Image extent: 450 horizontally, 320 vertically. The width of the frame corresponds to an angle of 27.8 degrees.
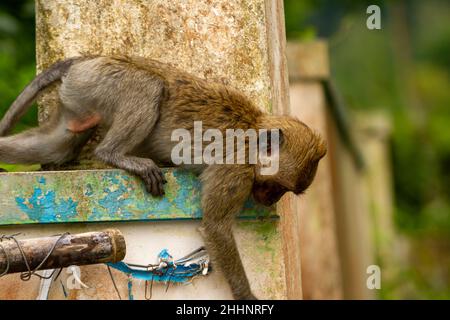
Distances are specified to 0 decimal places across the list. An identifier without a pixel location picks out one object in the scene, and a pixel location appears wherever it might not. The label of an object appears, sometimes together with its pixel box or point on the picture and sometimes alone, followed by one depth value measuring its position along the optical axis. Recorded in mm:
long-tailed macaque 4320
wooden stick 3639
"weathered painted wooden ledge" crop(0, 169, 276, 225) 4418
